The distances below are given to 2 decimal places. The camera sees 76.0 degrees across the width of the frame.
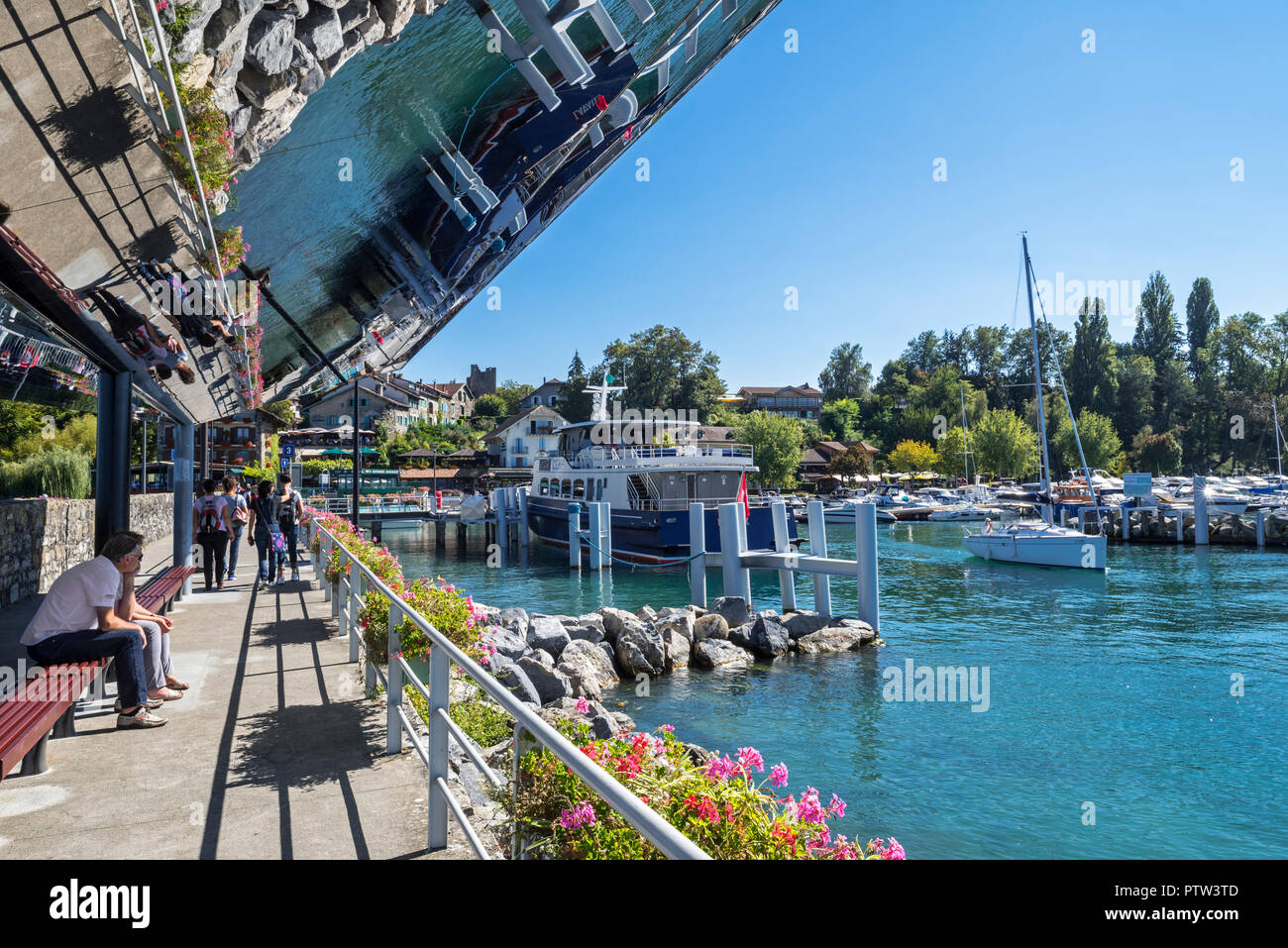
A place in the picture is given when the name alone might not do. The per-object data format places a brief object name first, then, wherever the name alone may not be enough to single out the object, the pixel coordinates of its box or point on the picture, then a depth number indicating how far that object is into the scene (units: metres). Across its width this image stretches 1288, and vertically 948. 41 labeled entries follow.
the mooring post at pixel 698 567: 21.06
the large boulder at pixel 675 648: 14.62
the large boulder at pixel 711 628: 15.86
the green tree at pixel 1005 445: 72.94
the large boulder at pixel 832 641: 15.88
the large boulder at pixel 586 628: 14.82
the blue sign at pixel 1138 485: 51.97
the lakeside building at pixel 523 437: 81.31
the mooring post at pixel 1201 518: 41.41
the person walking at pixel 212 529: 12.19
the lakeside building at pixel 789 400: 111.25
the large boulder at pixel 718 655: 14.77
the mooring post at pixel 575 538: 31.58
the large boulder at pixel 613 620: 15.08
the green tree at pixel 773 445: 70.50
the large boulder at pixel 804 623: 16.41
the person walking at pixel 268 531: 12.45
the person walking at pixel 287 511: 13.47
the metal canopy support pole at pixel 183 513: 10.84
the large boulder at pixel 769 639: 15.57
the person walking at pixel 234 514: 13.43
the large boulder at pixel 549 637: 13.74
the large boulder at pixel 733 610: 16.98
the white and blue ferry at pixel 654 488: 30.34
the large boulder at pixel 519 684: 9.96
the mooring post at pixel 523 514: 41.75
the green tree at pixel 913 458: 84.62
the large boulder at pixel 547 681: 11.09
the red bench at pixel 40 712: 3.92
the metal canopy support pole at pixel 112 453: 6.91
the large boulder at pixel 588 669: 12.07
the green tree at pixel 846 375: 120.88
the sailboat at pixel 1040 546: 30.08
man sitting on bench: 5.07
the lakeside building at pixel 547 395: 104.81
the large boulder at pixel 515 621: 14.55
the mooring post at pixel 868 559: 16.53
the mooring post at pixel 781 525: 21.66
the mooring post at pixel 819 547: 17.92
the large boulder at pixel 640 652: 14.09
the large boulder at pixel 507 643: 12.20
